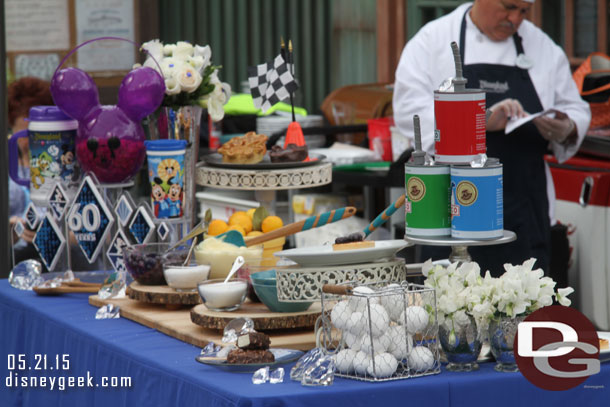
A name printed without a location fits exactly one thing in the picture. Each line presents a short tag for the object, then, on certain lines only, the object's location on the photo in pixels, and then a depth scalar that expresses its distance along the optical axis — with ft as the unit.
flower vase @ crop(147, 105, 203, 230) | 17.86
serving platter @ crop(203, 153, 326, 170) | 18.41
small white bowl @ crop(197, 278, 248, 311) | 14.11
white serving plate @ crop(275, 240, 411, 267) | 13.35
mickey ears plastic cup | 17.24
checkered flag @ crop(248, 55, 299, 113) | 18.66
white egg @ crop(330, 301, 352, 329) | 11.85
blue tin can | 12.90
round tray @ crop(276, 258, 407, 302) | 13.32
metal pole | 20.78
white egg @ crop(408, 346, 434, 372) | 11.89
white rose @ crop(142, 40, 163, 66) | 18.22
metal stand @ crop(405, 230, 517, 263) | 13.02
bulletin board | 36.83
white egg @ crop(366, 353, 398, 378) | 11.69
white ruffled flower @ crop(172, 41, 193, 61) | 18.24
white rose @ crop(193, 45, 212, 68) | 18.38
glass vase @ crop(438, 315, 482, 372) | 12.18
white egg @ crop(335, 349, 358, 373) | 11.86
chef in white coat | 21.53
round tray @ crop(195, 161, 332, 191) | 18.26
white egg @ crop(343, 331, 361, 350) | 11.86
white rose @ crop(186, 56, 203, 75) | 18.16
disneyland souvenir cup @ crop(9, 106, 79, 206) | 17.84
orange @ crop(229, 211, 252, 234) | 16.64
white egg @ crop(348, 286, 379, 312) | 11.76
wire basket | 11.71
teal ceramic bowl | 13.93
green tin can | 13.22
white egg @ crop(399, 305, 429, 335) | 11.86
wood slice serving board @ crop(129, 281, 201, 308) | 15.58
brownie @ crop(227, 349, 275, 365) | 12.39
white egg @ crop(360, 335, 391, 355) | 11.70
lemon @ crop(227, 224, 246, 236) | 16.43
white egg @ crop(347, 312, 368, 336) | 11.72
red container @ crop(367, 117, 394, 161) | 31.12
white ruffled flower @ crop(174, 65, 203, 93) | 17.84
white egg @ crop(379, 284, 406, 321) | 11.91
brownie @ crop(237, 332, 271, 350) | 12.57
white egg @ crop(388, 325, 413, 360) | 11.76
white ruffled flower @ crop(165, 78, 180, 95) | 17.82
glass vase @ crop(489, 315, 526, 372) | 12.16
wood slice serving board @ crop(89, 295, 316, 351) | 13.57
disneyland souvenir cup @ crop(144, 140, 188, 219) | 16.98
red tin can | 13.36
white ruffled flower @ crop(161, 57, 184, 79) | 17.90
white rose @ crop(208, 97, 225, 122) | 18.35
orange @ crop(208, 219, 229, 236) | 16.71
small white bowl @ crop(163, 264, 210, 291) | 15.47
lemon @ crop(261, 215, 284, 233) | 16.51
